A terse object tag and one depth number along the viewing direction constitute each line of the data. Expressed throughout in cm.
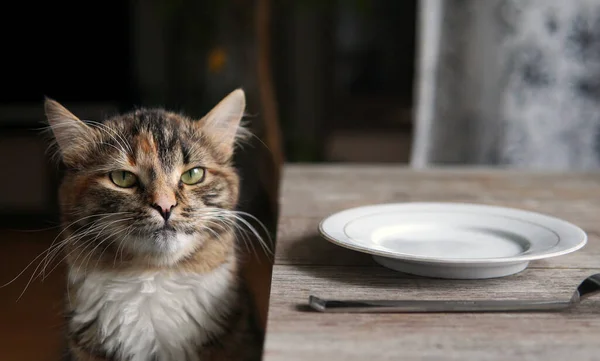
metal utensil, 70
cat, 89
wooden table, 62
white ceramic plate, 78
